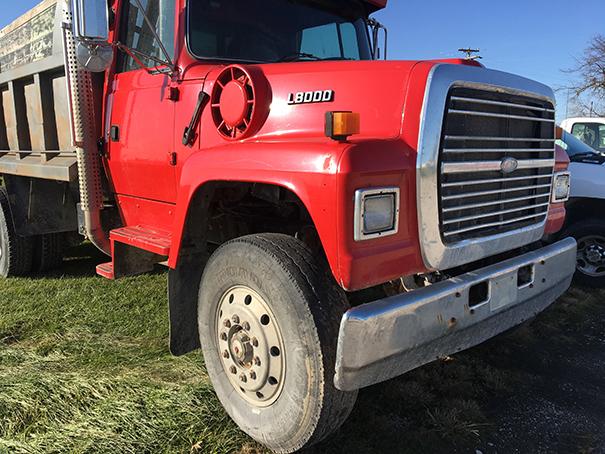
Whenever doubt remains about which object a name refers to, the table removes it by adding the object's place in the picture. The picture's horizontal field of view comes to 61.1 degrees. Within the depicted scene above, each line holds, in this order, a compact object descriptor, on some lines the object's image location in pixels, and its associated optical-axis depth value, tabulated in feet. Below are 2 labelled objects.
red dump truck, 7.15
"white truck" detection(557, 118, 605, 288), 17.46
